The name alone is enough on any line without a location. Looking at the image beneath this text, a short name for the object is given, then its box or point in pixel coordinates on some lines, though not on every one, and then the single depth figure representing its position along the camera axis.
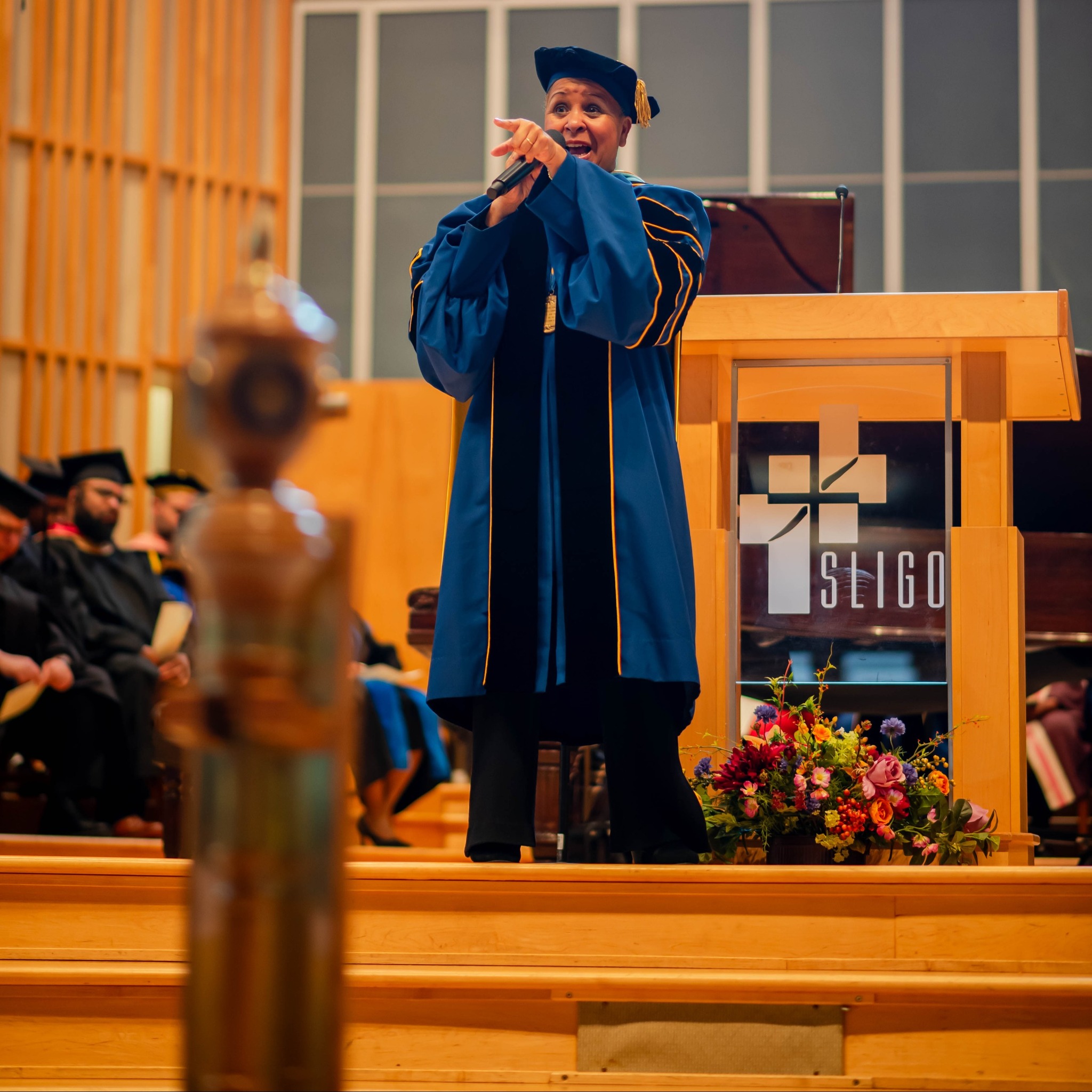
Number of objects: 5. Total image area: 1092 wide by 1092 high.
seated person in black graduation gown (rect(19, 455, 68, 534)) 12.90
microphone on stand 8.31
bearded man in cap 10.92
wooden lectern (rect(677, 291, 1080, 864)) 6.32
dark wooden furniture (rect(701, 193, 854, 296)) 9.09
